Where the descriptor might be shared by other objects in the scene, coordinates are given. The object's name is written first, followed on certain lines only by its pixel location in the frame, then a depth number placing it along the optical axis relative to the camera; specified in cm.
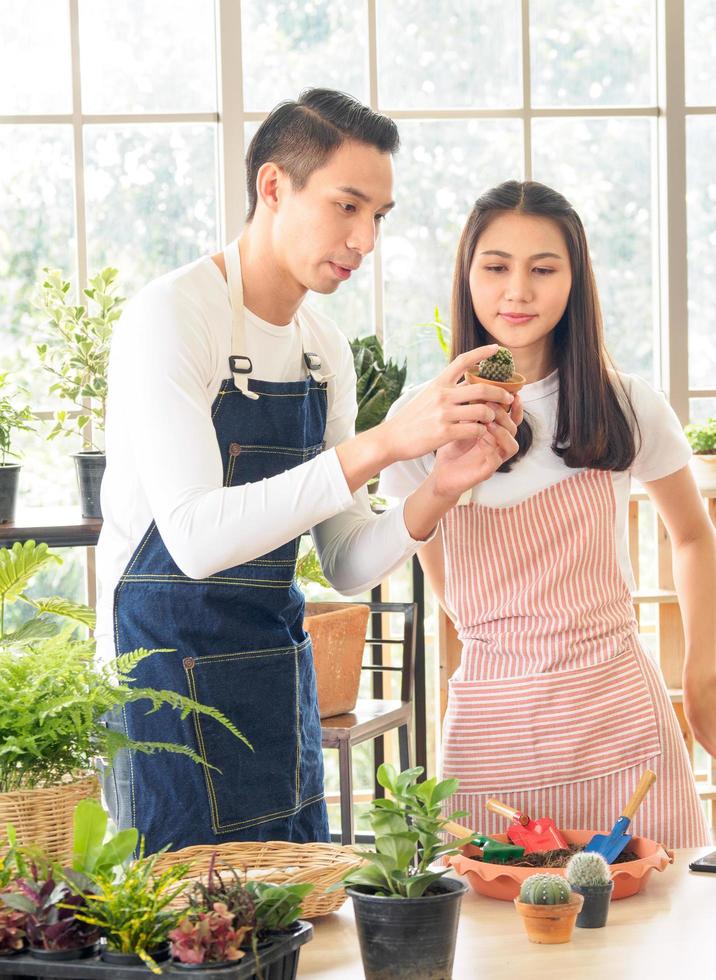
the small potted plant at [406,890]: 269
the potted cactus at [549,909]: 283
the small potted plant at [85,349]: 478
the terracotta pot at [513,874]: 297
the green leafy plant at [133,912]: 259
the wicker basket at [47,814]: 272
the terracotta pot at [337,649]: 445
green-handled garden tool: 303
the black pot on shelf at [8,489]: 473
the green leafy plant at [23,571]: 408
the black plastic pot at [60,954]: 258
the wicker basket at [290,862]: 288
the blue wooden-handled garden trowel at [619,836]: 303
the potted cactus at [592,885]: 287
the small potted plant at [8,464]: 473
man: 306
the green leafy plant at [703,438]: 590
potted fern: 273
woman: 340
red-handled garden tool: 308
